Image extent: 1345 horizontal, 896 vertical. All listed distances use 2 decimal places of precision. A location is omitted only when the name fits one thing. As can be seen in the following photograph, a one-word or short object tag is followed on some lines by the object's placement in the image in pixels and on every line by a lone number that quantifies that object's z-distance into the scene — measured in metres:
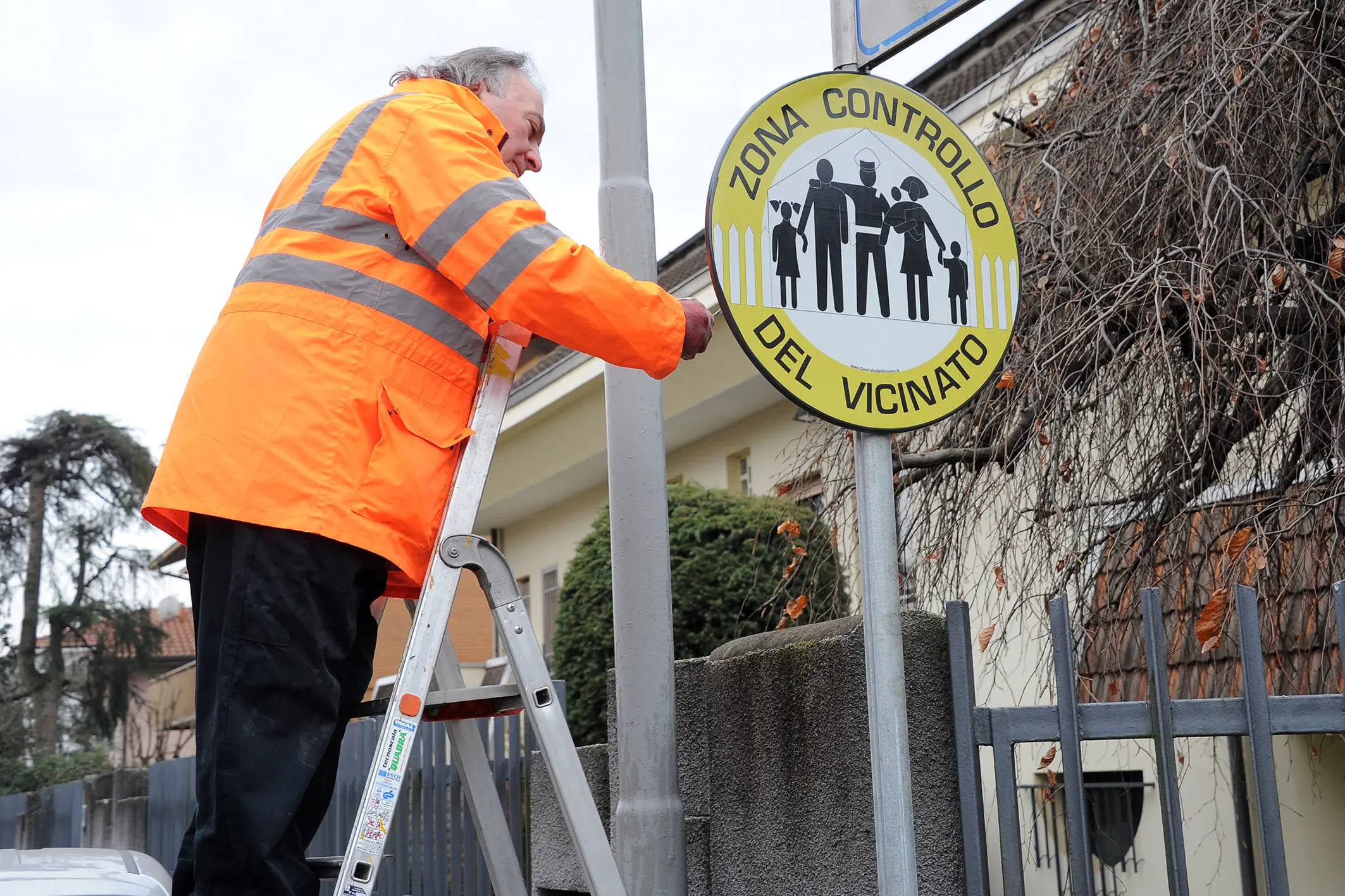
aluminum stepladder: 2.41
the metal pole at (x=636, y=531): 3.34
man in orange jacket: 2.43
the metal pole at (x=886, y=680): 2.23
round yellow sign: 2.32
